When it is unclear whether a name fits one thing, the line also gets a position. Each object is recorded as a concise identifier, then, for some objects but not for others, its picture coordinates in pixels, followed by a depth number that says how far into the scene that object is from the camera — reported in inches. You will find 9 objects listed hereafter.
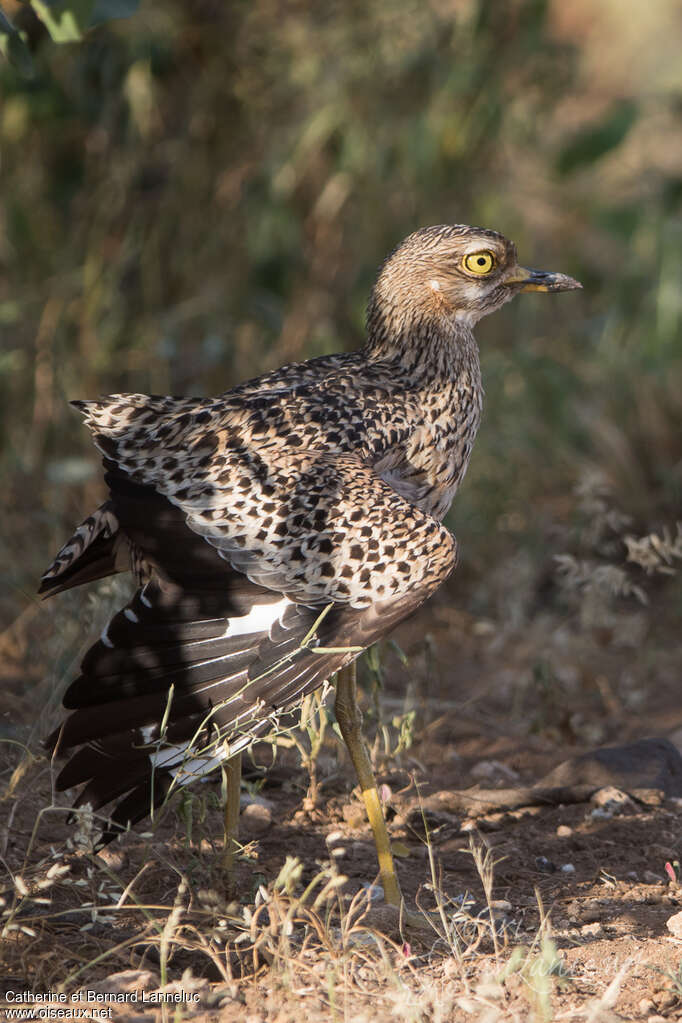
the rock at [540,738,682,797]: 301.4
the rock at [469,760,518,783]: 323.6
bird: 227.8
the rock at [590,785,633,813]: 292.0
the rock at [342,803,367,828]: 286.5
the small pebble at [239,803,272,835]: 281.6
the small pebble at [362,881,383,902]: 248.9
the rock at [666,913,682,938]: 224.5
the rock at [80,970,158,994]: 202.7
